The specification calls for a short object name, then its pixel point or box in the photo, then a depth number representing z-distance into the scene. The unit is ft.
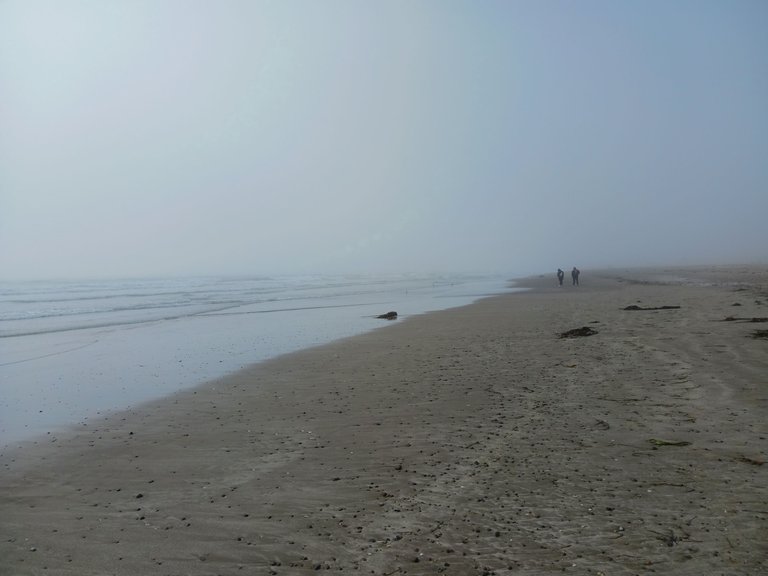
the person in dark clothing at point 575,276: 166.71
